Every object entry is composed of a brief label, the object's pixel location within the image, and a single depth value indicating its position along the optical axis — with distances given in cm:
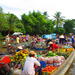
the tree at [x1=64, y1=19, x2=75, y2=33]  4439
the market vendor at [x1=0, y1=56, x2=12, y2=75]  361
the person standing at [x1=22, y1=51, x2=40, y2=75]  373
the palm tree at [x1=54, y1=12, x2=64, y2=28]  4437
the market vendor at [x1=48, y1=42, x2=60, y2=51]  839
